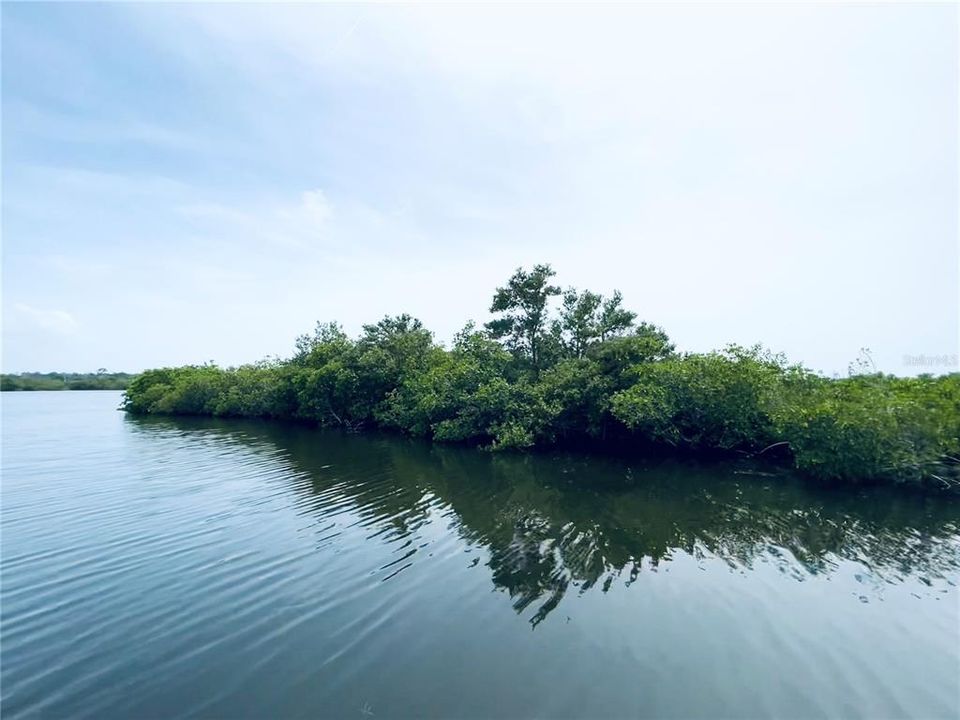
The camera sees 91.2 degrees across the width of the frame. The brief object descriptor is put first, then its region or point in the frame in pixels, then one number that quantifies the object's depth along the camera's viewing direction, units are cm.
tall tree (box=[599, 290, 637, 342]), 3075
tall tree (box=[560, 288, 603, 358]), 3112
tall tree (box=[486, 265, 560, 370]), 3266
